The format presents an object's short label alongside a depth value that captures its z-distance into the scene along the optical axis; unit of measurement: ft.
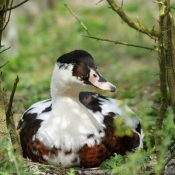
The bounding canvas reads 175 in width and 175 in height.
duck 31.22
